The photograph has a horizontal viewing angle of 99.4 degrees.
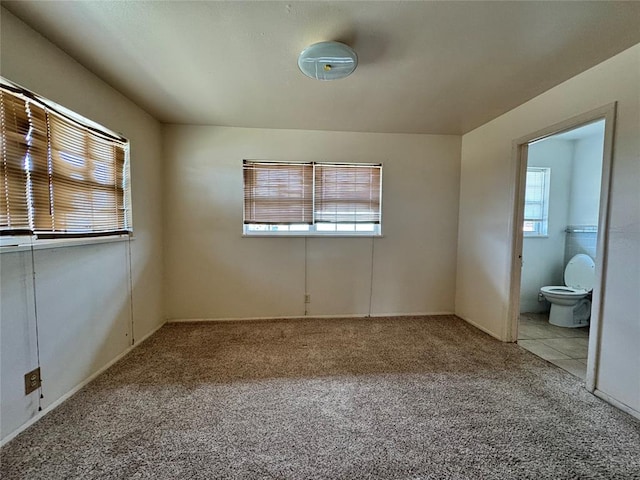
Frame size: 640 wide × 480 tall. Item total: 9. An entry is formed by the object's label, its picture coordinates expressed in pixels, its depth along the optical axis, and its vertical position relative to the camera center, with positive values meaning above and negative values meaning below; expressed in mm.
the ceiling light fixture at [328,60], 1700 +1049
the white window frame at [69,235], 1522 -118
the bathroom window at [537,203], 3771 +300
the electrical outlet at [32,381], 1618 -1000
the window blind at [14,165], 1484 +292
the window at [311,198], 3383 +291
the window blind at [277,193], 3369 +349
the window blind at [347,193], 3471 +365
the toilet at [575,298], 3260 -886
